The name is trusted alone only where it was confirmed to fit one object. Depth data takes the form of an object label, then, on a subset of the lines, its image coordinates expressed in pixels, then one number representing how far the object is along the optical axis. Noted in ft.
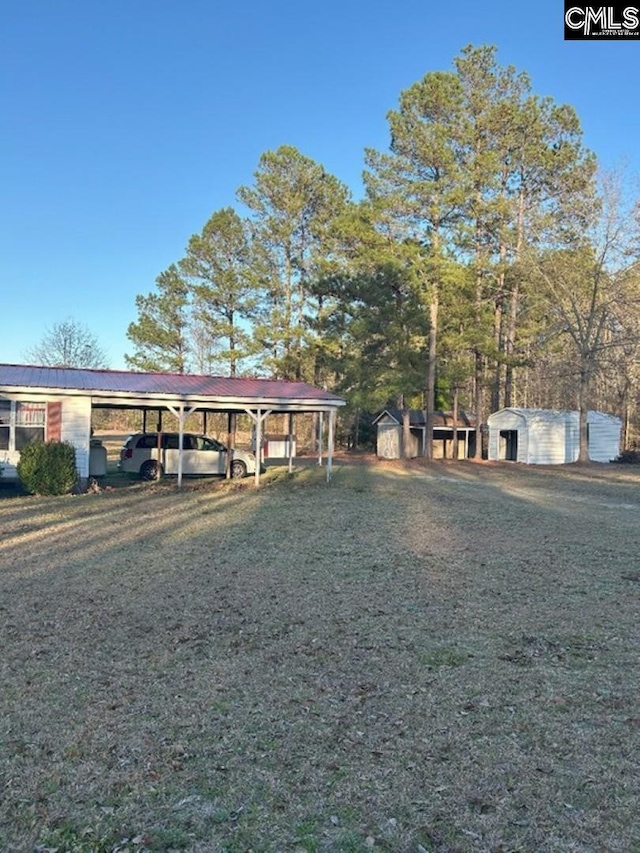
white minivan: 59.41
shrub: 43.86
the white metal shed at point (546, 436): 90.07
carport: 46.96
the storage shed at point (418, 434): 101.45
